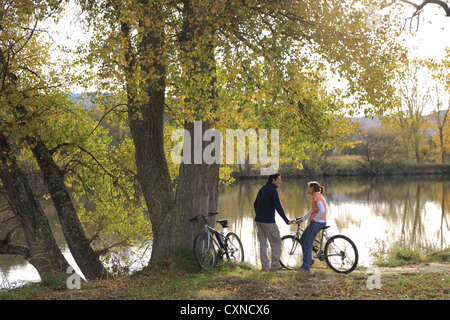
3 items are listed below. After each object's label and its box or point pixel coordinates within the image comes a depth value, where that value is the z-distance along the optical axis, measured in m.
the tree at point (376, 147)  51.62
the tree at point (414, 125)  53.47
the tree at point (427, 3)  11.50
